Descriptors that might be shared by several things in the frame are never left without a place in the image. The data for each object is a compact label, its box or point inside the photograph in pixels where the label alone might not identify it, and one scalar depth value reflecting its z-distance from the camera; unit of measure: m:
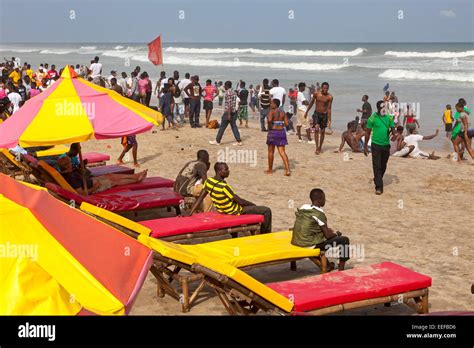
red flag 20.91
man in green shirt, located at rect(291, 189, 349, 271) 7.86
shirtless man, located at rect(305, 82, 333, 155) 16.12
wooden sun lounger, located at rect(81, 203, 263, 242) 8.41
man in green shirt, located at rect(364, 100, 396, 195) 12.52
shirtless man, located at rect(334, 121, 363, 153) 17.39
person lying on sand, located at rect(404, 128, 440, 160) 17.34
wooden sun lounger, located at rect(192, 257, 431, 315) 6.15
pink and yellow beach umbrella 9.13
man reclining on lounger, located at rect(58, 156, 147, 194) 11.12
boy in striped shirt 9.19
